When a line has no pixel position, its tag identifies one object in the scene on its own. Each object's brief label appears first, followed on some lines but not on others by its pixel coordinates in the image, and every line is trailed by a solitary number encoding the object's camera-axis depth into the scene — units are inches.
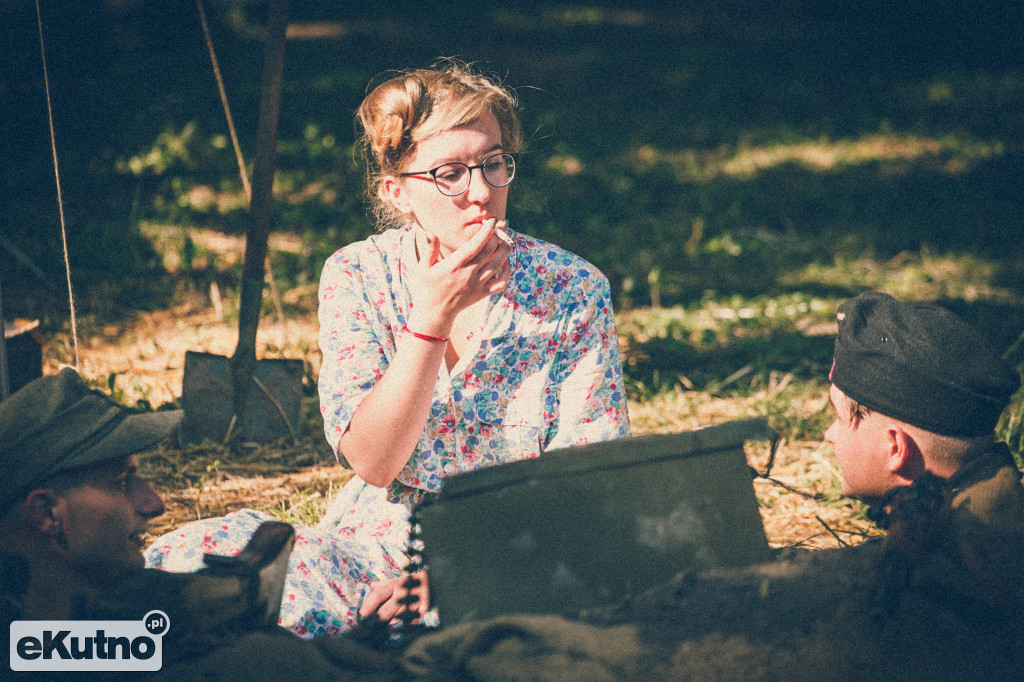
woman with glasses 147.5
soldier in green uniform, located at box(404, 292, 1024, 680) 135.2
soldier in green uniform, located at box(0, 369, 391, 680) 136.4
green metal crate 138.7
